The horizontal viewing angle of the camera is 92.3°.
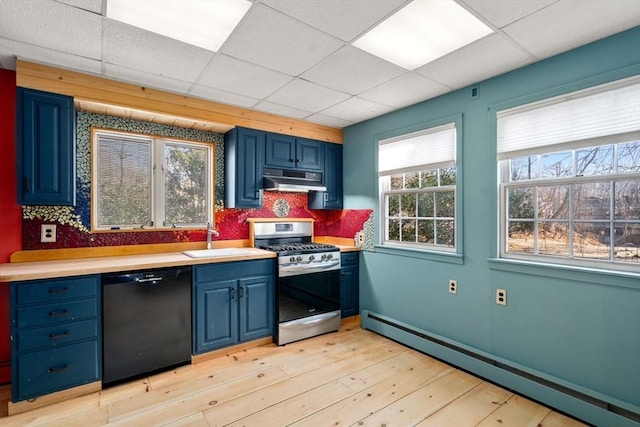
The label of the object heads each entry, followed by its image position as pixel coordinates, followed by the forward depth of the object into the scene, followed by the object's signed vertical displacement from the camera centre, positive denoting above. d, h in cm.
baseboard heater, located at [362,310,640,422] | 191 -123
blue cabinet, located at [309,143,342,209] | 406 +40
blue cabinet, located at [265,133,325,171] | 361 +74
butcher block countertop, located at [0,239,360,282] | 212 -41
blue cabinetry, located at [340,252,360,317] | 379 -90
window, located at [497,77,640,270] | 198 +24
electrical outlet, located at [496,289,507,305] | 249 -69
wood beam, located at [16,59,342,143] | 239 +105
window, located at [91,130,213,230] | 290 +32
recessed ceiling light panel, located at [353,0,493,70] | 176 +115
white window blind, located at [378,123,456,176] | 296 +65
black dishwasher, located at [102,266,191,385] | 239 -90
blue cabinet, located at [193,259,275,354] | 281 -88
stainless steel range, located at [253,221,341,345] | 322 -81
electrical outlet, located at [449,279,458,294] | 282 -69
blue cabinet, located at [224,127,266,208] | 336 +51
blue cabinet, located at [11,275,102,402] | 209 -87
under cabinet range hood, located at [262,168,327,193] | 350 +38
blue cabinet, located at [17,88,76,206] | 234 +51
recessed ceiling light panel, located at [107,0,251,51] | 170 +116
